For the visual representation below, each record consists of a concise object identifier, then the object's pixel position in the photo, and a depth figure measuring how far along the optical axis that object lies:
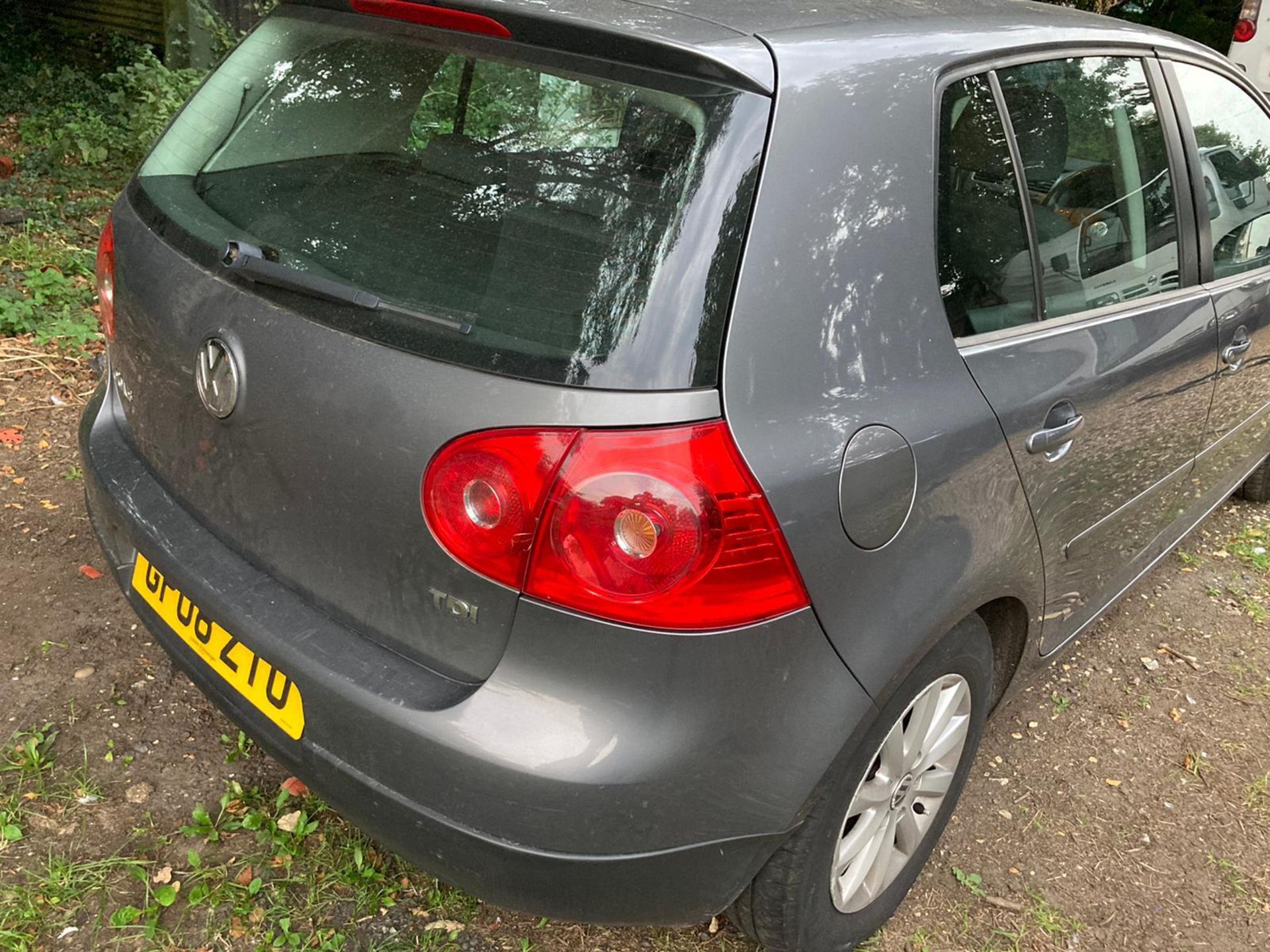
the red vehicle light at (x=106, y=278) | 2.10
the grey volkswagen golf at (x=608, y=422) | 1.49
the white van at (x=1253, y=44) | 9.00
